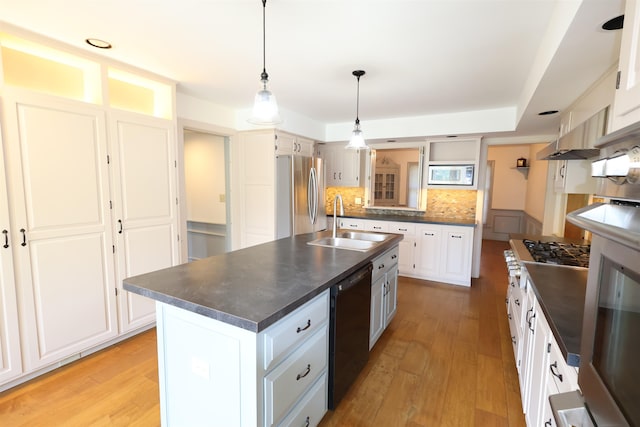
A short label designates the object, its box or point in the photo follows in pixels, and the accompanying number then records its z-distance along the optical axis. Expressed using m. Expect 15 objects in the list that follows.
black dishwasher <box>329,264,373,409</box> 1.74
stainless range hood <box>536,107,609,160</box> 1.50
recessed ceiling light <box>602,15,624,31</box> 1.24
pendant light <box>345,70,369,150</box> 2.68
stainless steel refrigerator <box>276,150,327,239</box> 3.88
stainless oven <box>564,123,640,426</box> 0.56
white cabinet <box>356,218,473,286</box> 4.16
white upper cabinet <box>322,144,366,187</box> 4.99
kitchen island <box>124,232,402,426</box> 1.22
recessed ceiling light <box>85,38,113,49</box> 2.14
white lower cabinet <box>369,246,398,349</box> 2.40
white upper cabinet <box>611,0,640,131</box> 0.80
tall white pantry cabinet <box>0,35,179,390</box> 2.01
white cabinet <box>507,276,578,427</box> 1.11
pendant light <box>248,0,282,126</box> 1.78
